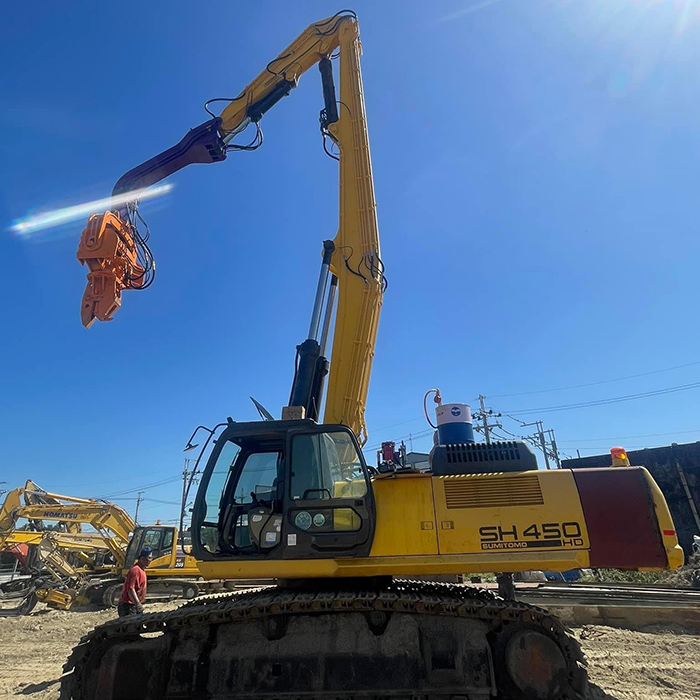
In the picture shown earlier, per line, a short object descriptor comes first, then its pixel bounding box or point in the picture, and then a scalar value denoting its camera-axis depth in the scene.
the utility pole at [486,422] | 31.06
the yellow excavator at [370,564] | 4.25
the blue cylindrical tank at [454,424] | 5.35
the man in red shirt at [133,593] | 7.52
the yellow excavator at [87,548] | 14.50
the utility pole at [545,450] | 36.28
